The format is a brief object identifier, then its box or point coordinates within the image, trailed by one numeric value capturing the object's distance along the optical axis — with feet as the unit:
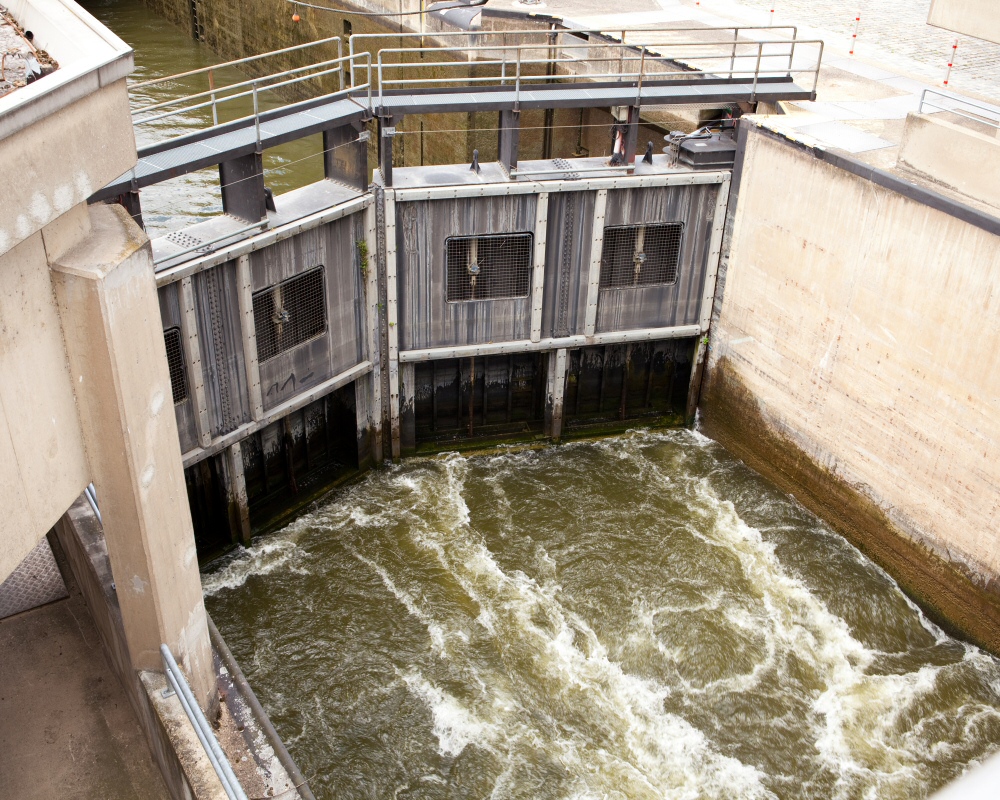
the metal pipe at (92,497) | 33.95
